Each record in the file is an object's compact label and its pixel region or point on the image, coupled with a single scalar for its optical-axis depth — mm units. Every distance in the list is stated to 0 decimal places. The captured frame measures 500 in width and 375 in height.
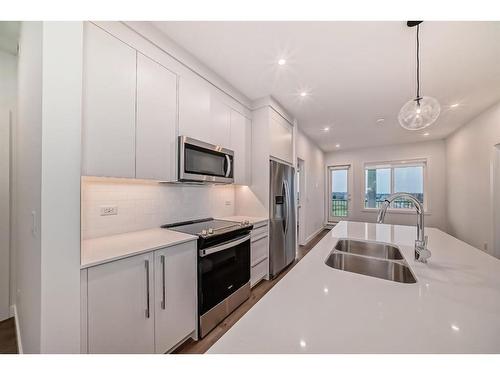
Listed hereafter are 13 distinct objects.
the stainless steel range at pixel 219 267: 1565
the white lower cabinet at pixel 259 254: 2350
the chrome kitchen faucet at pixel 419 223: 1016
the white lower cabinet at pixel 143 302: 1043
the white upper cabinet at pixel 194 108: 1767
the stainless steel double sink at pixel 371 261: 1090
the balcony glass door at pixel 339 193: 6129
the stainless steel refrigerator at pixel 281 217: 2693
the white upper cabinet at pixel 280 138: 2746
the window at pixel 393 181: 5277
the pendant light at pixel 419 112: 1445
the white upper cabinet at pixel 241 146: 2443
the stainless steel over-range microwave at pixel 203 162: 1715
